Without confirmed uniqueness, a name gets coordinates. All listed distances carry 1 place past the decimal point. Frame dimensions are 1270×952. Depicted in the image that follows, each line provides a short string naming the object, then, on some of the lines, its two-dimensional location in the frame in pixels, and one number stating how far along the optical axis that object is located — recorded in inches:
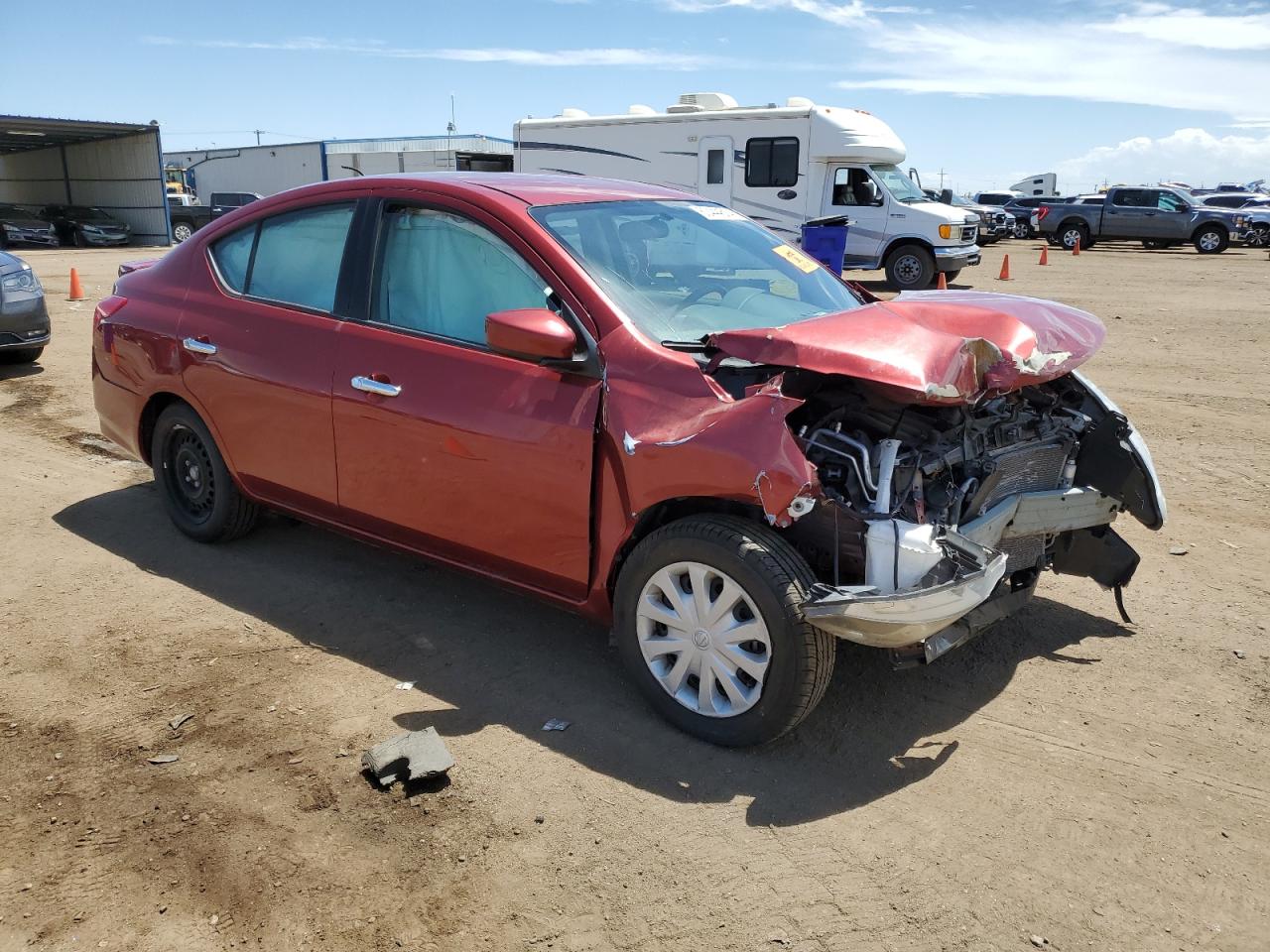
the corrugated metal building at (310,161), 1443.2
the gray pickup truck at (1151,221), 1106.7
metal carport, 1270.9
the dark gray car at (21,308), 340.2
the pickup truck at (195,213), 1294.3
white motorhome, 690.2
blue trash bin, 529.3
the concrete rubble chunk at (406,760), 122.1
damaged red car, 122.3
